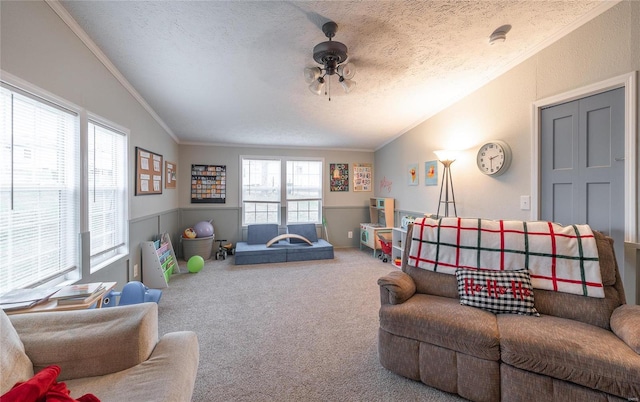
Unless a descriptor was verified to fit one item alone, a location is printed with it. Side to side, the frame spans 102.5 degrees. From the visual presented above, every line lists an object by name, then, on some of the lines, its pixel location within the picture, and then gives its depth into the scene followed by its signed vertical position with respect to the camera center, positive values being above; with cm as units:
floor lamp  345 +30
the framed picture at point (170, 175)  431 +42
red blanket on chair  88 -70
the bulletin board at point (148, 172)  322 +36
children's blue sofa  455 -89
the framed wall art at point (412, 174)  437 +44
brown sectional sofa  128 -81
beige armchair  107 -72
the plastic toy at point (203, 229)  476 -57
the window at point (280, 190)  546 +19
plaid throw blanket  173 -38
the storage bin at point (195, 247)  464 -88
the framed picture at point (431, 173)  393 +41
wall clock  289 +49
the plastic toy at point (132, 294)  233 -87
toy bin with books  334 -91
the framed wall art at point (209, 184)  518 +30
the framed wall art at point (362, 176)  589 +53
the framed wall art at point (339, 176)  579 +52
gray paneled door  206 +32
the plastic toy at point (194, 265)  402 -104
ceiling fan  212 +123
